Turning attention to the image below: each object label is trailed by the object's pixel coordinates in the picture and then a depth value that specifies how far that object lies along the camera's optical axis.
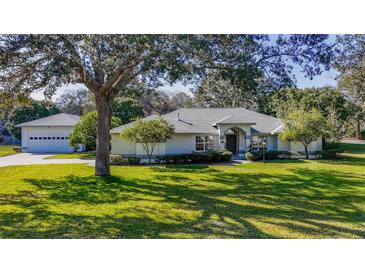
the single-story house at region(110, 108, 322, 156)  20.75
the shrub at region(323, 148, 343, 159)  22.20
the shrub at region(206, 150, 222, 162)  20.19
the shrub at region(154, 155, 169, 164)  19.59
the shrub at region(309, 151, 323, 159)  22.19
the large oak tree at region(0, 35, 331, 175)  8.87
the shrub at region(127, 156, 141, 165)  19.14
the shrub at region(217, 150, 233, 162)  20.27
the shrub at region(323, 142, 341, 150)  24.21
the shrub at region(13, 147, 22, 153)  24.54
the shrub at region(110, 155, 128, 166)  19.11
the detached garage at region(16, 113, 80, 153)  23.48
